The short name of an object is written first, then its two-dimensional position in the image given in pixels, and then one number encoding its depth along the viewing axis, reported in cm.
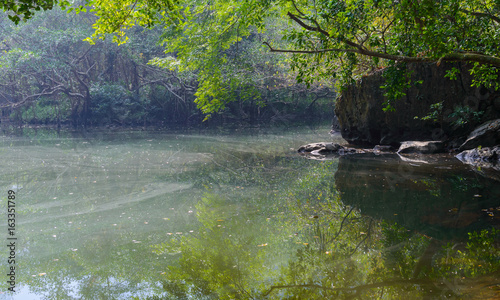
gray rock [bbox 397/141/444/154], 1238
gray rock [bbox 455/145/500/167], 1031
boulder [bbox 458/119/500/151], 1101
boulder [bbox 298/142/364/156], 1354
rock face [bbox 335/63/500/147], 1207
